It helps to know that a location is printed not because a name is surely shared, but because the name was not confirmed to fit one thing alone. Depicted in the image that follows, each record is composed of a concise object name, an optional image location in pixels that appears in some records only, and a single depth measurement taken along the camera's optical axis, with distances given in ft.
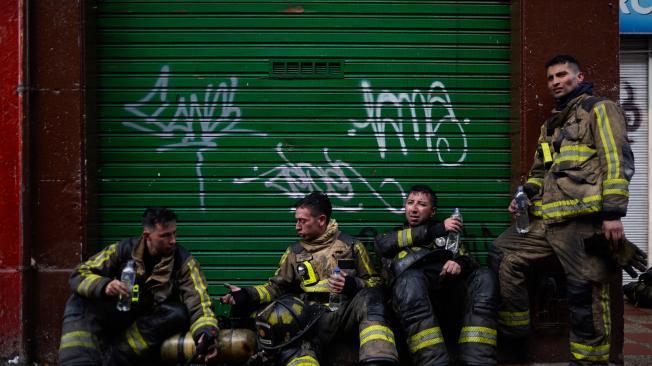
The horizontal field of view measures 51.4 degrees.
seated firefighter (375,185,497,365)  15.81
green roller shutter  19.89
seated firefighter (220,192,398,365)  16.16
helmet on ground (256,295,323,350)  16.53
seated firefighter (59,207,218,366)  15.75
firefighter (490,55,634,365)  15.62
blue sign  27.04
